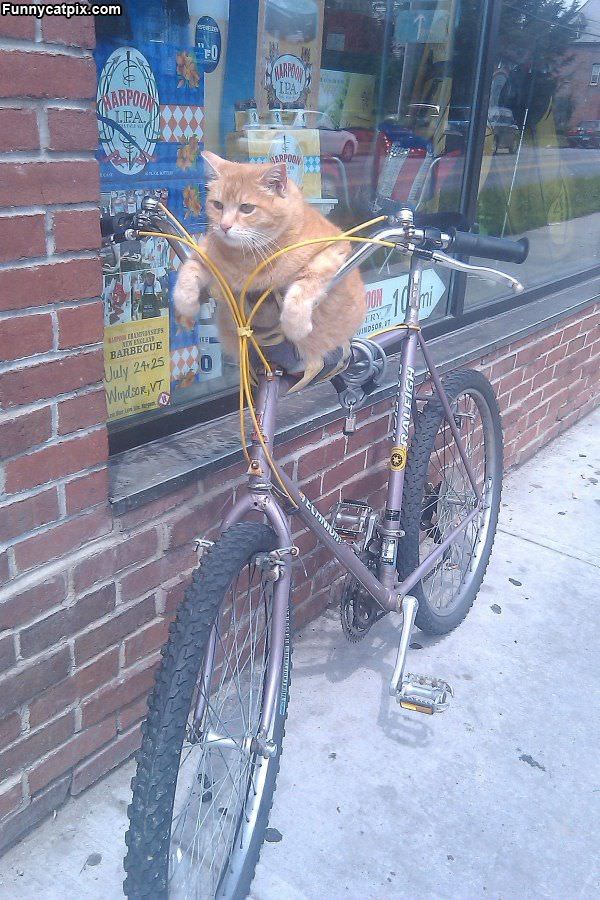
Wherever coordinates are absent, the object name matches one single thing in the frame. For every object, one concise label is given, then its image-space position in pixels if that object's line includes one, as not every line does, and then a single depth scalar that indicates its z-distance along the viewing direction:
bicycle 1.59
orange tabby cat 1.71
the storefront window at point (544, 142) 4.26
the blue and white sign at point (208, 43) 2.54
